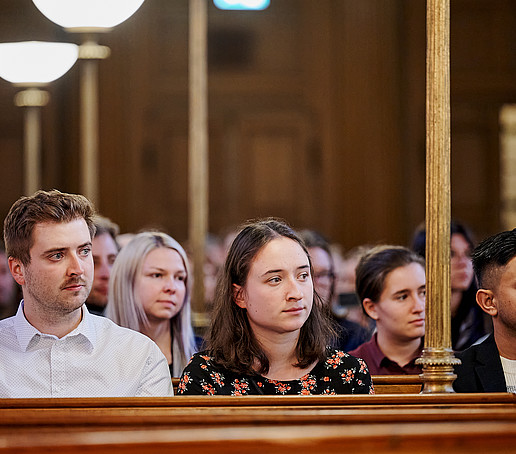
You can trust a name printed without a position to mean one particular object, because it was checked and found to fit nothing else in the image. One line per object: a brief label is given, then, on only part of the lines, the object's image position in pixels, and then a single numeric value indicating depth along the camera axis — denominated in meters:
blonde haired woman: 8.25
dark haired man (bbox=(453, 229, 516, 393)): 6.28
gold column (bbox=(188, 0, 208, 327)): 11.69
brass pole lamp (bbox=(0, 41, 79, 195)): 15.55
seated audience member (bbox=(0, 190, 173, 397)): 6.06
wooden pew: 3.19
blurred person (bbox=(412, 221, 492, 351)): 9.03
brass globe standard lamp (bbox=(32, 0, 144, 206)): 10.77
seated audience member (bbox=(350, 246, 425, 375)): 8.20
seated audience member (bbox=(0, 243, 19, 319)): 16.56
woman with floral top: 5.98
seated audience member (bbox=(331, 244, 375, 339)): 9.95
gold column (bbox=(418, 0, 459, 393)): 5.27
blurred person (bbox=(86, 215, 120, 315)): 9.39
